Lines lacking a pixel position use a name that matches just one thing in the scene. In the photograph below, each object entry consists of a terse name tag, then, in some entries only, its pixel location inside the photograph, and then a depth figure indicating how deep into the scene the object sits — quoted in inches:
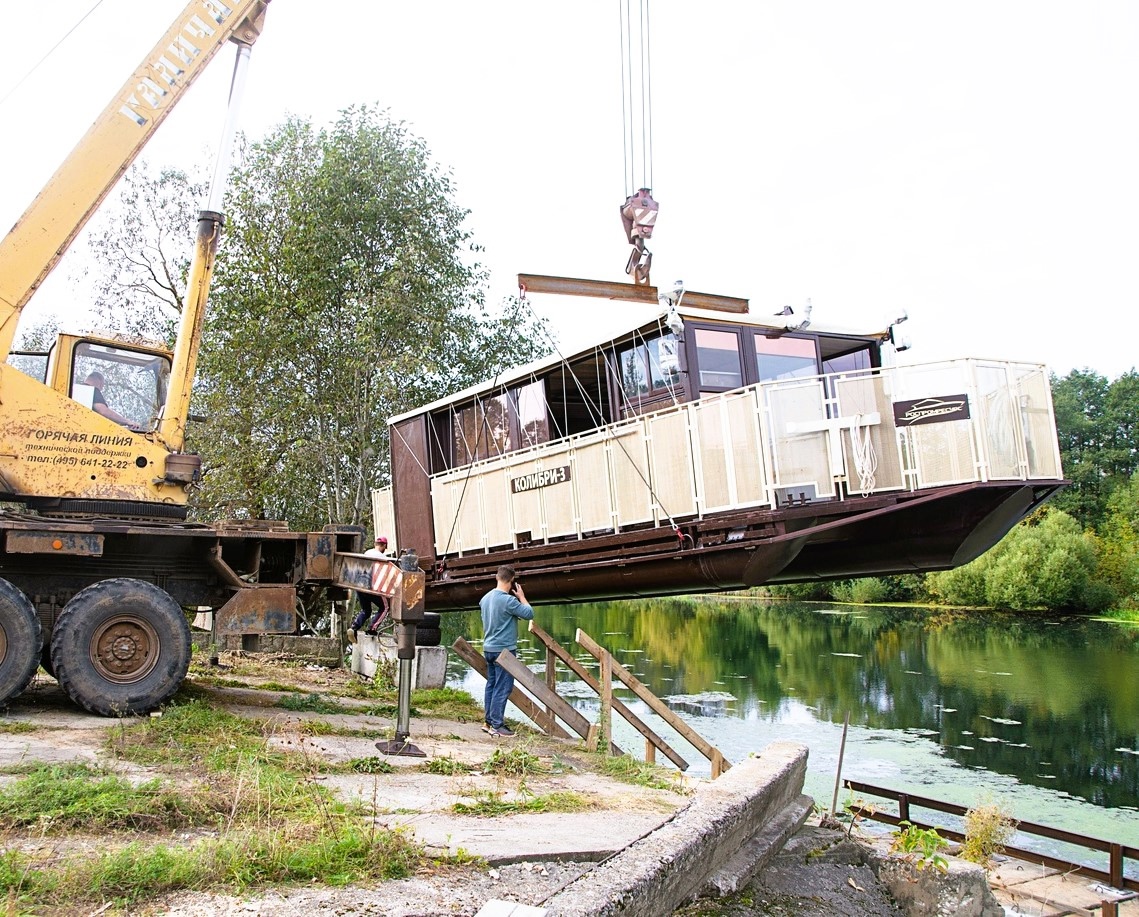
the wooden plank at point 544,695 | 365.4
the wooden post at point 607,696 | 380.8
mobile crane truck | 324.5
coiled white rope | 374.0
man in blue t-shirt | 366.3
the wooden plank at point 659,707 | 370.3
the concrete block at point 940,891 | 222.4
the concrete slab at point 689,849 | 143.8
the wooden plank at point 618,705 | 413.7
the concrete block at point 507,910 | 130.0
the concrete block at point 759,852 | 186.5
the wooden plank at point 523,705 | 409.1
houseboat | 366.6
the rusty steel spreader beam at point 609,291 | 454.9
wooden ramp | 374.9
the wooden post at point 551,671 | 444.8
